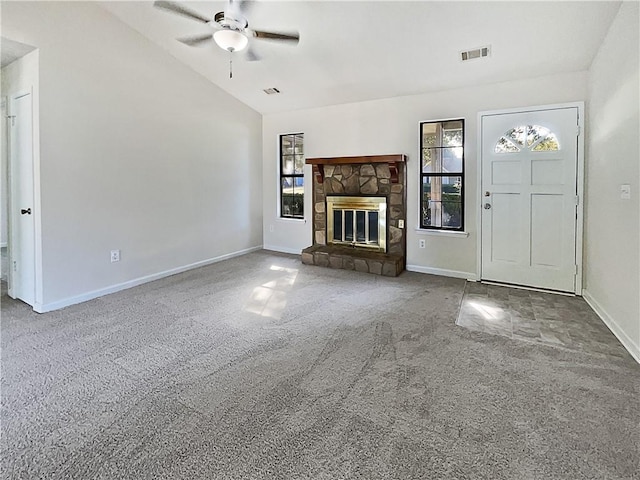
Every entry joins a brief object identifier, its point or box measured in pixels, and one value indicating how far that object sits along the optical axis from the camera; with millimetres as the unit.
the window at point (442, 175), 4617
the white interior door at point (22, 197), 3439
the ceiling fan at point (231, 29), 2777
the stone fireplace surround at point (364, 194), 4887
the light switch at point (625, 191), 2678
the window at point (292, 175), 6137
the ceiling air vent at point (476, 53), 3592
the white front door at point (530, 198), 3916
